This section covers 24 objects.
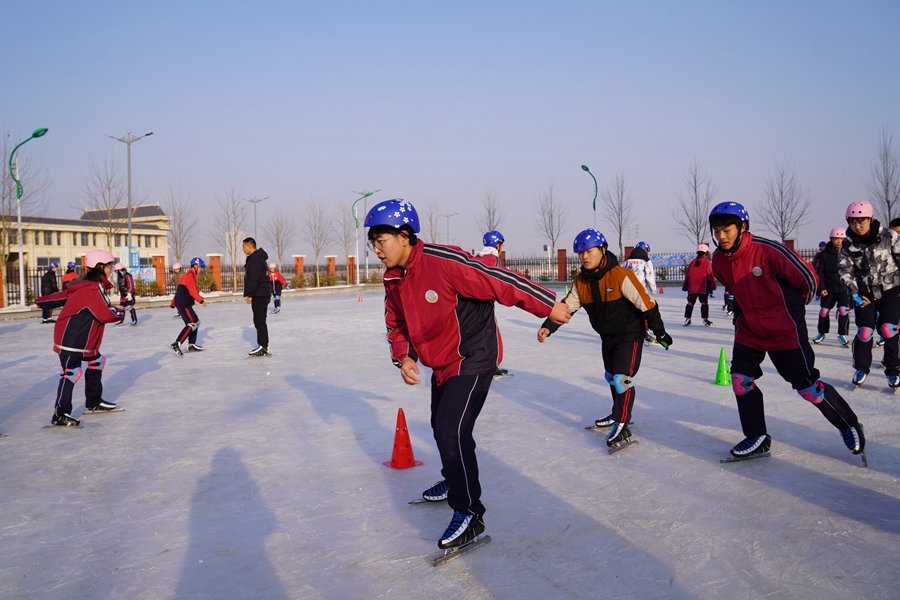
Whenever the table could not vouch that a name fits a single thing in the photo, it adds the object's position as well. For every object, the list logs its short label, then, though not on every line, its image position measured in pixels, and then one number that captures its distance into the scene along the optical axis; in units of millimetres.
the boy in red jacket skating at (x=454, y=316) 3910
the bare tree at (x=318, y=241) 64644
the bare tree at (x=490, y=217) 58844
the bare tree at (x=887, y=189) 34625
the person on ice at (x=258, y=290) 12844
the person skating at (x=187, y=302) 13445
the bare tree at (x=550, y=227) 54562
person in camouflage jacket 7496
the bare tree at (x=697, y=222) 43562
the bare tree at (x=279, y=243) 63875
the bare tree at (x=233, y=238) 53425
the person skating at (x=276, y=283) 25892
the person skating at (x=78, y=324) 7402
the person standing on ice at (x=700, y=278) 16203
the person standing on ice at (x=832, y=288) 12145
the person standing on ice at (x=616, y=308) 6001
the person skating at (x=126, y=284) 15566
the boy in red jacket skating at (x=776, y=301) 5207
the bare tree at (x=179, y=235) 48069
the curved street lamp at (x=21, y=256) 27800
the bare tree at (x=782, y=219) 40625
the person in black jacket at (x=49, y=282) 23625
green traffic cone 9008
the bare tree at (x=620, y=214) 49125
